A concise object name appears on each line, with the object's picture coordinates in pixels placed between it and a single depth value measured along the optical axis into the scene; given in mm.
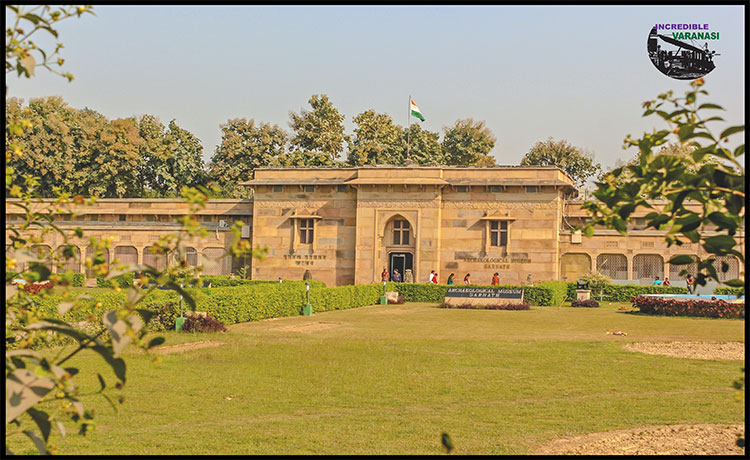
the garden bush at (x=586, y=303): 33531
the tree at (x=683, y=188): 4738
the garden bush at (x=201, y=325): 20852
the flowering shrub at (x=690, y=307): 27812
